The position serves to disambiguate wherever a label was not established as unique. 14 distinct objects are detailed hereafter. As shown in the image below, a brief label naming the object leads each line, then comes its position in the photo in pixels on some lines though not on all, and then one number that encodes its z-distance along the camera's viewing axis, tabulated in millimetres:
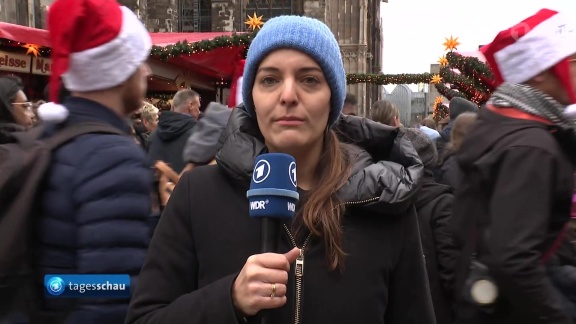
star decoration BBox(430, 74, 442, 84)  19273
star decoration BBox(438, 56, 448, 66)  15394
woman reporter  1585
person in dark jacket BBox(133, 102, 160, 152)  7652
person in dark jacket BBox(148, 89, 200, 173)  5516
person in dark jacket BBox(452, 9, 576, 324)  2061
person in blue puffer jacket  1811
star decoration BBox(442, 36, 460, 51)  15037
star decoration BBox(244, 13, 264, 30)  12433
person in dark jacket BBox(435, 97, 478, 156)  6653
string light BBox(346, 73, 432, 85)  23312
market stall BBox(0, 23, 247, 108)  9352
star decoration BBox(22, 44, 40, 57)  9461
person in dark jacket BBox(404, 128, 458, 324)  3467
